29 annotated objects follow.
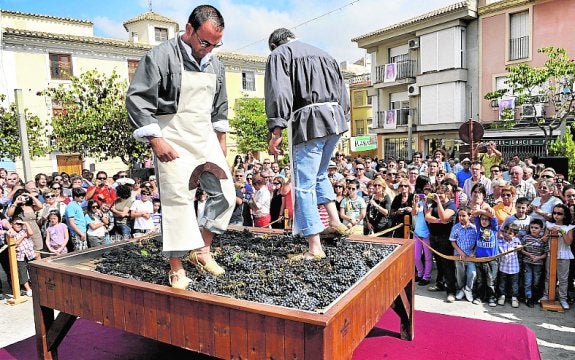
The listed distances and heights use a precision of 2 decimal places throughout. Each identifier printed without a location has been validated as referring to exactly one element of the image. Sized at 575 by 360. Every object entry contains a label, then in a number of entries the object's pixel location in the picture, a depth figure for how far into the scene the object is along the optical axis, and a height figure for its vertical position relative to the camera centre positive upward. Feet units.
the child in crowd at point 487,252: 20.29 -5.55
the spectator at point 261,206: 26.89 -4.08
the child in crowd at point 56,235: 23.17 -4.60
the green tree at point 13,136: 58.70 +1.77
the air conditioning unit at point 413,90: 81.66 +8.10
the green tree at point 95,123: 58.39 +3.02
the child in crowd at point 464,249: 20.76 -5.52
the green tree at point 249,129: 90.33 +2.32
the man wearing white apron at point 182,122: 9.11 +0.45
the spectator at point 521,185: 24.81 -3.15
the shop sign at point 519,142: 65.27 -1.90
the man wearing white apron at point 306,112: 10.38 +0.62
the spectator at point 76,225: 24.11 -4.28
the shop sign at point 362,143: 99.86 -1.63
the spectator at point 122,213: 25.64 -3.91
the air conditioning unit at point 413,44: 80.53 +16.37
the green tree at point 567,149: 34.36 -1.82
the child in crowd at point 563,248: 19.04 -5.18
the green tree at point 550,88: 52.19 +5.29
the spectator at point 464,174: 29.89 -2.87
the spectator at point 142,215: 25.34 -4.07
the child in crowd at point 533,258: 19.63 -5.69
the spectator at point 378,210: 24.20 -4.15
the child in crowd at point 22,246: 22.62 -4.98
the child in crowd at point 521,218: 20.25 -4.12
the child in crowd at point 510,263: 20.13 -6.05
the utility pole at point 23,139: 31.22 +0.65
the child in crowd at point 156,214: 26.07 -4.18
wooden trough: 7.15 -3.25
